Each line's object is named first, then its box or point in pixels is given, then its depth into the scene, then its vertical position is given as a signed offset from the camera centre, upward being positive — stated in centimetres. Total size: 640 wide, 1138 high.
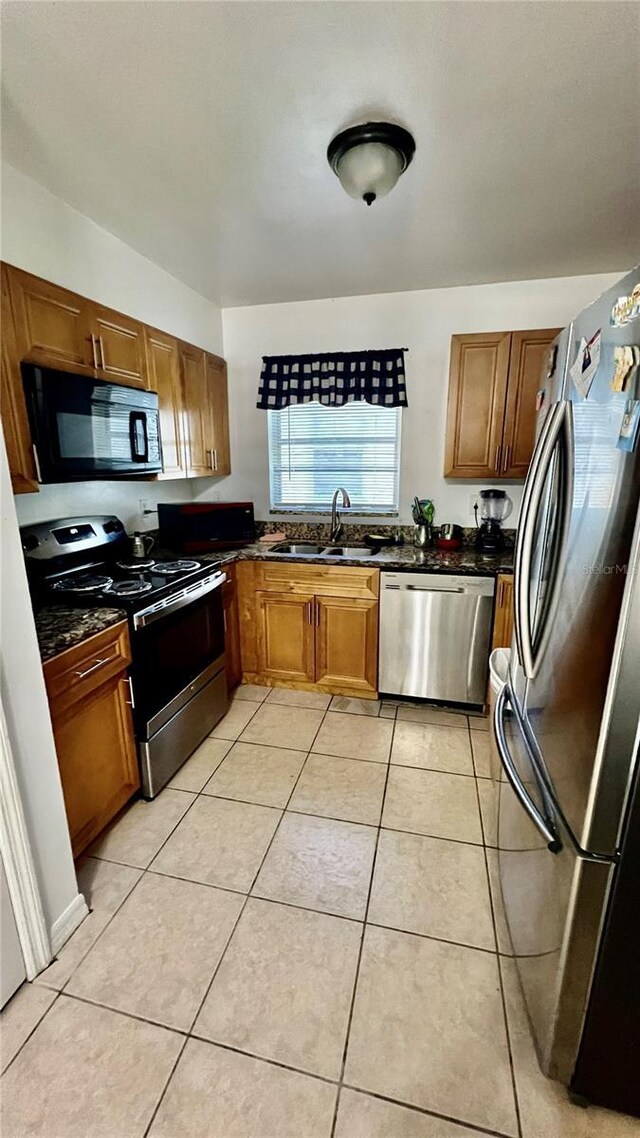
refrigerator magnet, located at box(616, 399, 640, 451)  81 +6
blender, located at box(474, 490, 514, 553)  279 -35
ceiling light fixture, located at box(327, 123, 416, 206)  146 +100
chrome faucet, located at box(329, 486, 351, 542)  307 -40
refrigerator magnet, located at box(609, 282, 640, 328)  84 +29
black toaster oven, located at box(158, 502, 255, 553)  275 -39
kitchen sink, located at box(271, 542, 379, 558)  299 -58
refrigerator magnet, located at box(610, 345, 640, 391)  84 +18
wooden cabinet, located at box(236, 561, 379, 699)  271 -100
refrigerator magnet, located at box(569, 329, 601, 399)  100 +22
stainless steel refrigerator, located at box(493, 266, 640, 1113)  84 -46
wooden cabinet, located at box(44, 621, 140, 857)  154 -97
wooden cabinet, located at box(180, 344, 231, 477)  279 +33
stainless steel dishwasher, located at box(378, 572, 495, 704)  251 -98
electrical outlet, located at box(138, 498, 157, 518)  283 -27
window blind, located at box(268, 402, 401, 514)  316 +5
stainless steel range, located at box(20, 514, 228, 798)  191 -67
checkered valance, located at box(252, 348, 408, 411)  296 +55
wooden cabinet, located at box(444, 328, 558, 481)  254 +35
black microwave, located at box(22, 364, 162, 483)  169 +16
